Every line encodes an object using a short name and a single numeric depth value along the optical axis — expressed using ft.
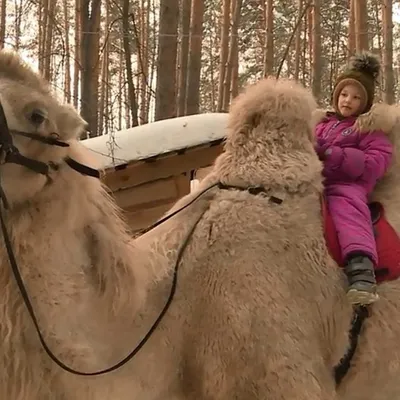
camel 8.85
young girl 10.77
